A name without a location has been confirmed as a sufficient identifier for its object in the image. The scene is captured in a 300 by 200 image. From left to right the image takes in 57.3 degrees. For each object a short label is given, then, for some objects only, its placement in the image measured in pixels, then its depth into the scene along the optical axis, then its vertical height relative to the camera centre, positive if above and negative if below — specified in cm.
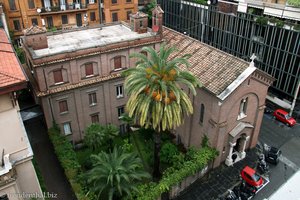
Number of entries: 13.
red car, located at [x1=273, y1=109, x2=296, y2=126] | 4275 -2099
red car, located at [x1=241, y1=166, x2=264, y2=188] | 3117 -2158
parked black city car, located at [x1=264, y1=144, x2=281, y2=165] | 3484 -2141
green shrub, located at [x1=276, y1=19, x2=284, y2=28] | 4475 -784
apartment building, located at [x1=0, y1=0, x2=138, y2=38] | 5500 -827
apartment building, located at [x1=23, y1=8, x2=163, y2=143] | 3284 -1139
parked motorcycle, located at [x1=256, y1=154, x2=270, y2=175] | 3388 -2214
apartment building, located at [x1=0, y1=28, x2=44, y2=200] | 1766 -1102
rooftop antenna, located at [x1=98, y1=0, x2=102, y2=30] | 6227 -809
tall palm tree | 2650 -1048
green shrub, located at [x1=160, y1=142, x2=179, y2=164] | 3345 -2030
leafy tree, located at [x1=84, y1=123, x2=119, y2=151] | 3312 -1833
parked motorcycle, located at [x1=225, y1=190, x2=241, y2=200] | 2947 -2211
